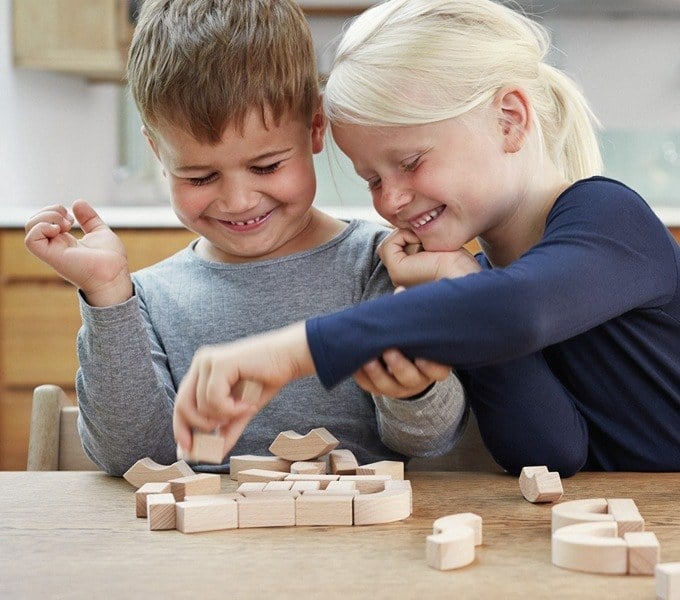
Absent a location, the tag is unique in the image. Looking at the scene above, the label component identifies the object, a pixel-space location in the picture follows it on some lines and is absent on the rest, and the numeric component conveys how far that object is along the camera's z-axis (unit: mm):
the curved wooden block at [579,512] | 1085
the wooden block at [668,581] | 966
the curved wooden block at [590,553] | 1018
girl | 1262
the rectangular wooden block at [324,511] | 1123
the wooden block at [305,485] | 1167
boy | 1333
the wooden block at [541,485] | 1169
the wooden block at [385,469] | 1237
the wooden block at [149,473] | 1252
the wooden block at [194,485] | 1183
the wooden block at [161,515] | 1116
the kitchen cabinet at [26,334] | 3043
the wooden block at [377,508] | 1121
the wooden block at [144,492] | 1154
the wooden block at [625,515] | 1080
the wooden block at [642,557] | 1017
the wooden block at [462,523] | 1068
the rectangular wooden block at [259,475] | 1220
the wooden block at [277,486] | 1168
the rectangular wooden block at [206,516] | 1109
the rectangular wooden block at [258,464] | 1281
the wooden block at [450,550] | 1020
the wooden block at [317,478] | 1194
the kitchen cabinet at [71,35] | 3494
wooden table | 992
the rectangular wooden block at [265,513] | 1120
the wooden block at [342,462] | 1251
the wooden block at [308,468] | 1248
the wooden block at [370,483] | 1183
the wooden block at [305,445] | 1275
